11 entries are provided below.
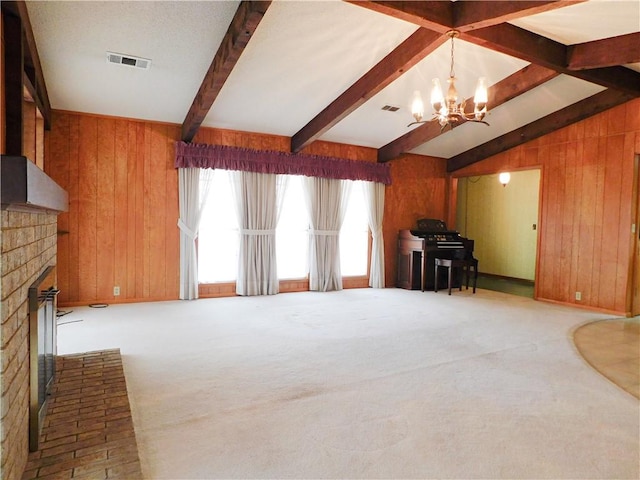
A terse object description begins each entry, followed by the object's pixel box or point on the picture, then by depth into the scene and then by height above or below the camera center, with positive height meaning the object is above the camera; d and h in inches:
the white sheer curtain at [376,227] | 261.7 -2.5
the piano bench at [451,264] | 246.7 -25.5
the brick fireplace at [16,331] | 55.4 -18.0
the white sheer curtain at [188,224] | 208.2 -2.1
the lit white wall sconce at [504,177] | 262.9 +32.5
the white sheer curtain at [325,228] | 243.6 -3.6
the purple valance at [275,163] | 208.1 +34.5
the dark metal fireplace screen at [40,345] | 73.8 -27.8
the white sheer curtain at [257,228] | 222.4 -3.9
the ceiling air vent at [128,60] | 138.9 +57.8
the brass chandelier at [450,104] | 130.0 +41.8
